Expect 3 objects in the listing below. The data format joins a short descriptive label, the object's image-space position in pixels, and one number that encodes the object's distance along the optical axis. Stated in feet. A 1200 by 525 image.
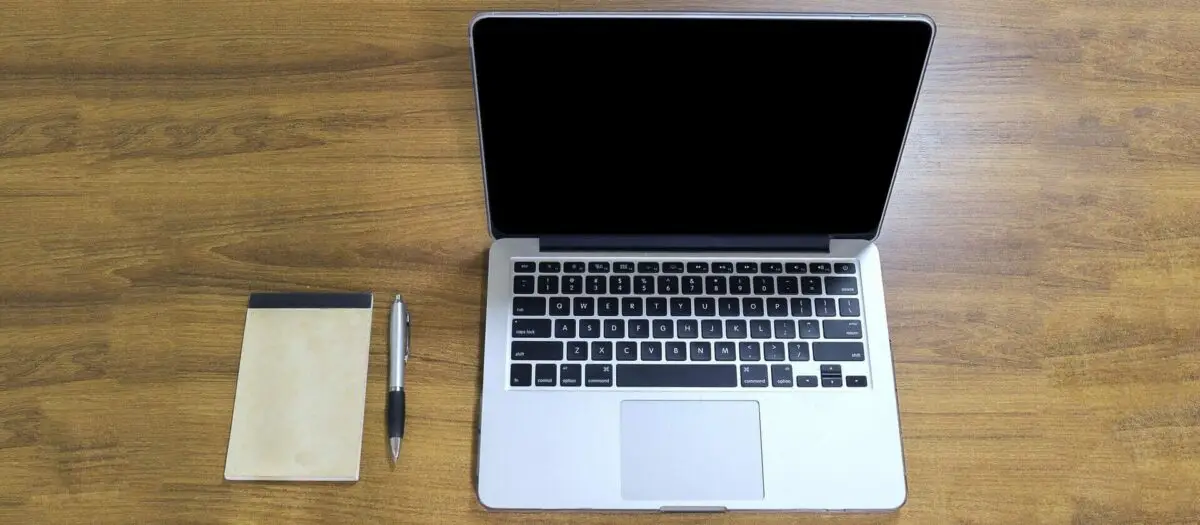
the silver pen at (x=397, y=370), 2.04
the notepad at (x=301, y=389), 2.01
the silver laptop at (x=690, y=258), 1.85
